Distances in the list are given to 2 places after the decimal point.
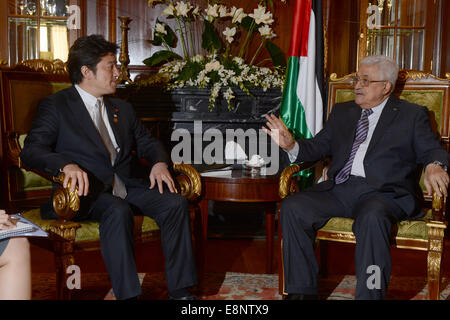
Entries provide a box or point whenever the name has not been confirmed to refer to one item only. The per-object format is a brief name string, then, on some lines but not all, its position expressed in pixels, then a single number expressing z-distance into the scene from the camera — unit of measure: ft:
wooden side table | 9.53
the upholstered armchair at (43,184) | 7.55
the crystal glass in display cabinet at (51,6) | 15.43
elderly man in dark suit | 7.68
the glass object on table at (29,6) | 15.38
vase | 14.04
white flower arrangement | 13.67
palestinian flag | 11.59
